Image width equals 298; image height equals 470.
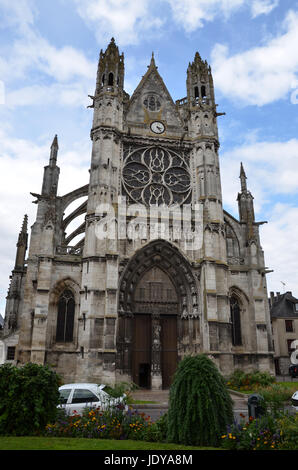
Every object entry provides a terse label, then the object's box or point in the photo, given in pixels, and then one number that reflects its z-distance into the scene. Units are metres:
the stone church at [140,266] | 19.14
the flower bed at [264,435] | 5.97
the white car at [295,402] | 11.18
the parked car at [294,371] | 27.03
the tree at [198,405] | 6.57
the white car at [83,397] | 9.28
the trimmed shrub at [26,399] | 7.20
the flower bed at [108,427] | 7.25
